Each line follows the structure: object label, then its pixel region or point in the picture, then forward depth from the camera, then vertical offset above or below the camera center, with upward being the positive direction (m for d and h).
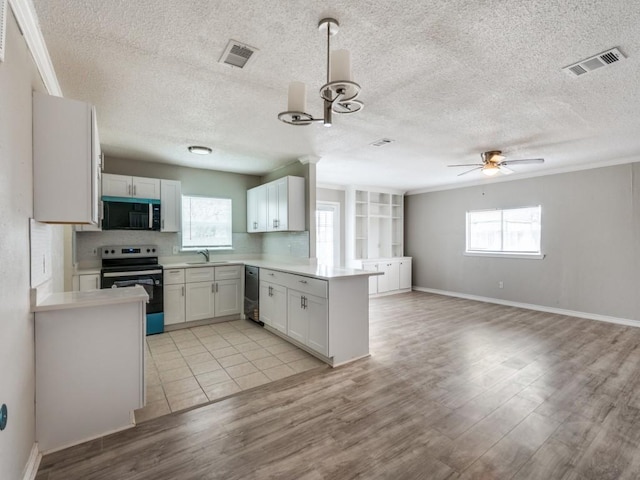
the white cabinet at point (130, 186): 4.21 +0.72
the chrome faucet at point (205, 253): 5.23 -0.26
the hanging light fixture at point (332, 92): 1.64 +0.82
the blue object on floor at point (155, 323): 4.25 -1.16
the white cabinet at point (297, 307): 3.27 -0.84
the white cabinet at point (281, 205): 4.57 +0.49
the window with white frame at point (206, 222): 5.19 +0.26
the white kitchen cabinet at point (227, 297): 4.85 -0.94
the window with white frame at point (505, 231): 5.86 +0.12
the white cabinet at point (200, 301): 4.59 -0.94
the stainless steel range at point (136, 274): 3.99 -0.47
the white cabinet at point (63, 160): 1.92 +0.50
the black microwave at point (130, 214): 4.14 +0.33
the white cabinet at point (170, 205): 4.64 +0.50
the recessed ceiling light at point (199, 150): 4.10 +1.18
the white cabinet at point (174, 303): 4.43 -0.94
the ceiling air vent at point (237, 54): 1.97 +1.21
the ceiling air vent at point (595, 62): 2.03 +1.19
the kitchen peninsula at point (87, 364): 1.95 -0.84
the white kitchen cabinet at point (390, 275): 7.10 -0.92
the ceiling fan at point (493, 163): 4.26 +1.02
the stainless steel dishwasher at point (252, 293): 4.65 -0.85
